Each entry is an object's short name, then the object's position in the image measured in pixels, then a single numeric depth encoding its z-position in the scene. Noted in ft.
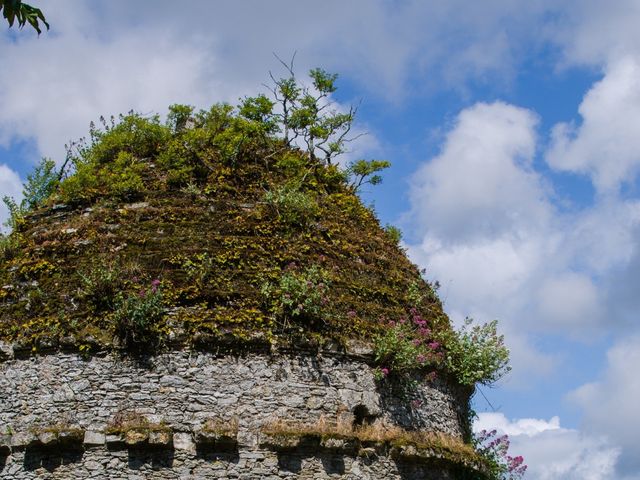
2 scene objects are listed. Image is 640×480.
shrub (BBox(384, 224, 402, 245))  55.58
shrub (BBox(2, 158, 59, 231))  53.21
